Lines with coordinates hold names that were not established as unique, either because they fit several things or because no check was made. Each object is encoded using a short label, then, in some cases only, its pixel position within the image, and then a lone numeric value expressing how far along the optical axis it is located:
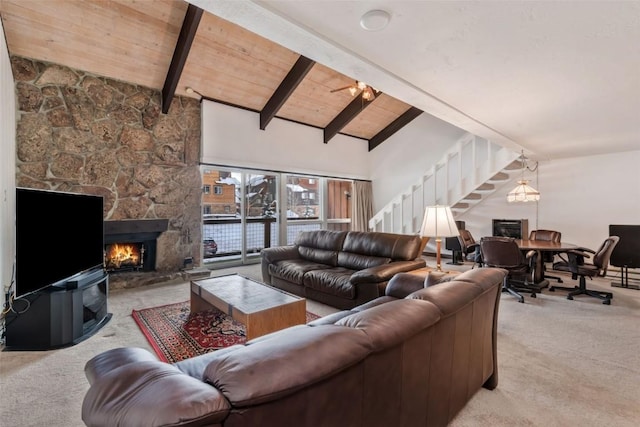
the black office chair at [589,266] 3.91
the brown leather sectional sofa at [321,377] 0.77
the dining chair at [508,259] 4.03
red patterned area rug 2.67
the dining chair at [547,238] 4.89
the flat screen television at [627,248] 4.69
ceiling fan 5.10
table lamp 2.98
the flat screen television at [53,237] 2.42
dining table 4.14
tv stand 2.66
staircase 6.03
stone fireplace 4.11
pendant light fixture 4.80
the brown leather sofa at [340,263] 3.41
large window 6.12
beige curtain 8.39
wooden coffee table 2.51
